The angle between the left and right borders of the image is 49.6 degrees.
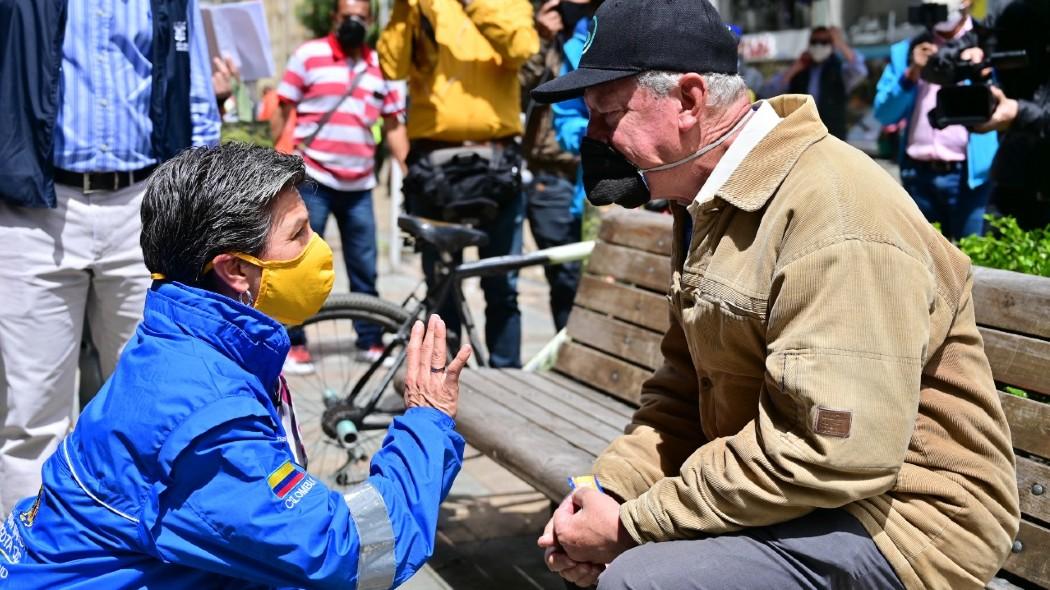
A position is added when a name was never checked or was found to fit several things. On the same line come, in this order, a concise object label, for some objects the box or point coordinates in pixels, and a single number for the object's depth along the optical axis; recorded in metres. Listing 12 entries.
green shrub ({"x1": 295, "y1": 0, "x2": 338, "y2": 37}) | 13.70
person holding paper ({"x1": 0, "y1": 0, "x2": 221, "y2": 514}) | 3.44
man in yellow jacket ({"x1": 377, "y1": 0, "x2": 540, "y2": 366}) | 4.83
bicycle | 4.42
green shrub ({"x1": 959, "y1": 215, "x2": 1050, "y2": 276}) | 2.94
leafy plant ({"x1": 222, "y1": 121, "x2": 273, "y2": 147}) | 7.84
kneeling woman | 1.92
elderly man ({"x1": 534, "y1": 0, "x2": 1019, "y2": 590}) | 1.91
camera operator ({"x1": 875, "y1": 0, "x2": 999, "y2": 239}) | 5.21
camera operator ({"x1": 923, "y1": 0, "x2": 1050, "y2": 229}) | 4.10
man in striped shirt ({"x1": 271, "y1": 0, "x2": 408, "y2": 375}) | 6.08
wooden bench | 2.42
